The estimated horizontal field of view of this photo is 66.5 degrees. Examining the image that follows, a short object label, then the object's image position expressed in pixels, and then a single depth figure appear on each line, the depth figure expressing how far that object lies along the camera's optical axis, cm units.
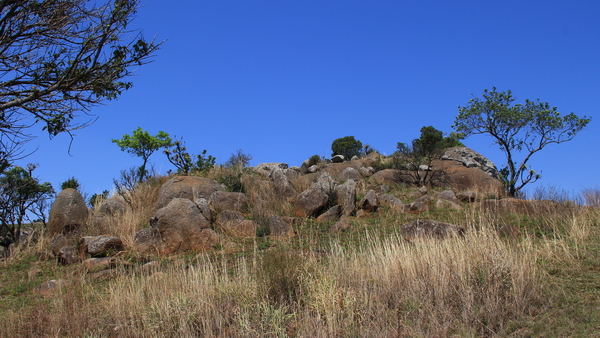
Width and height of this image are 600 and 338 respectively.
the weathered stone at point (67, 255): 1097
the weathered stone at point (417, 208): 1323
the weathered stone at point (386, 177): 2012
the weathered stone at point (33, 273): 1014
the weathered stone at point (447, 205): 1352
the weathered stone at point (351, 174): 2058
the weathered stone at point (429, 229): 927
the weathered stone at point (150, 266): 888
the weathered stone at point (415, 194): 1619
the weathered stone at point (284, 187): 1556
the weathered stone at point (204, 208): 1238
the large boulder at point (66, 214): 1378
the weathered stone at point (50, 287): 841
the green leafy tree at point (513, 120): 2162
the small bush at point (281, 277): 682
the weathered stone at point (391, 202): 1380
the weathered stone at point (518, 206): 1211
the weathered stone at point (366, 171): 2217
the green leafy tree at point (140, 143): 2677
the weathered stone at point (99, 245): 1075
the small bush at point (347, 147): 3519
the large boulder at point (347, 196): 1372
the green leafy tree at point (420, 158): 2029
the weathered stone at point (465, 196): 1517
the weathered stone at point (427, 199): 1425
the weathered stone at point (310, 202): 1357
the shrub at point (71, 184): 1959
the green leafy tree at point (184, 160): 1950
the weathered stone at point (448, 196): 1476
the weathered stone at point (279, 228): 1132
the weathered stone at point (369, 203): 1376
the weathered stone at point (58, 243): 1178
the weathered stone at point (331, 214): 1305
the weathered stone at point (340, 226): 1148
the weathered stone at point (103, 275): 912
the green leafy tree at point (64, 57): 639
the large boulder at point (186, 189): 1450
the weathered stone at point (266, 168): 2125
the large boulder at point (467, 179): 1922
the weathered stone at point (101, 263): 986
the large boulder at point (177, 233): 1100
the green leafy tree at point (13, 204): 1498
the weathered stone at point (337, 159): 2832
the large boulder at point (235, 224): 1186
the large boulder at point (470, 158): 2269
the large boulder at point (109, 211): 1336
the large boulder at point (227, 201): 1399
